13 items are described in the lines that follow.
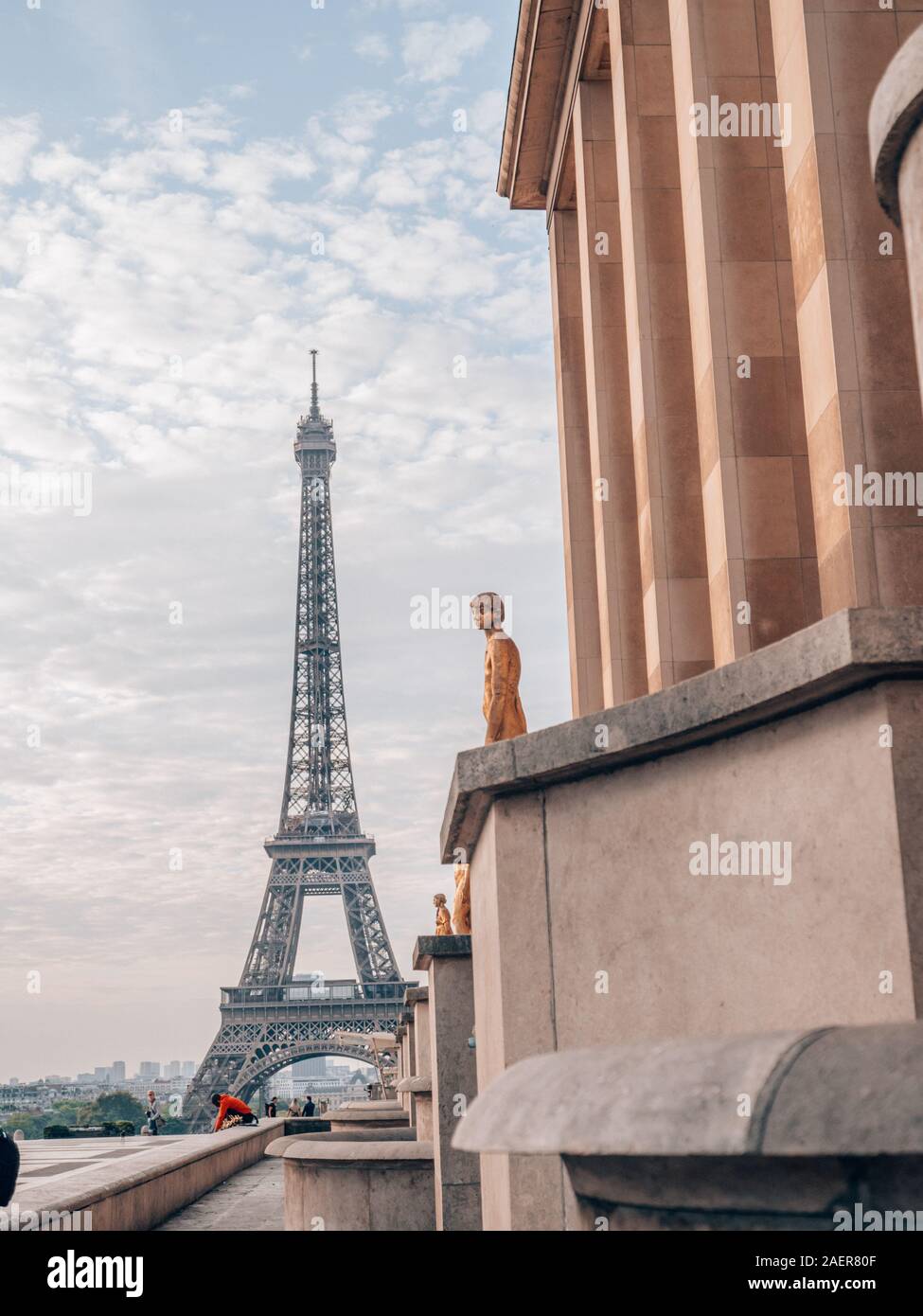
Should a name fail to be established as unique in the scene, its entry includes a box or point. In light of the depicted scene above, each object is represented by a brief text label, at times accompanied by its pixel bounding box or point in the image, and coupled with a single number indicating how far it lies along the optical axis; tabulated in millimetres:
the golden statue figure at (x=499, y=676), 11961
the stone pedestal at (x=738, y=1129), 3102
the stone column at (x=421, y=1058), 17078
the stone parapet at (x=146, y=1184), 14125
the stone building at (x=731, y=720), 3594
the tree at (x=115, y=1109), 121938
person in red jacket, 32000
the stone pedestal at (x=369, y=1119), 25719
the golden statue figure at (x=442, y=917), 22250
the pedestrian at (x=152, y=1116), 39531
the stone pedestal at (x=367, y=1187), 13492
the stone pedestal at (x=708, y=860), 5637
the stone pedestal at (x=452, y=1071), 11898
